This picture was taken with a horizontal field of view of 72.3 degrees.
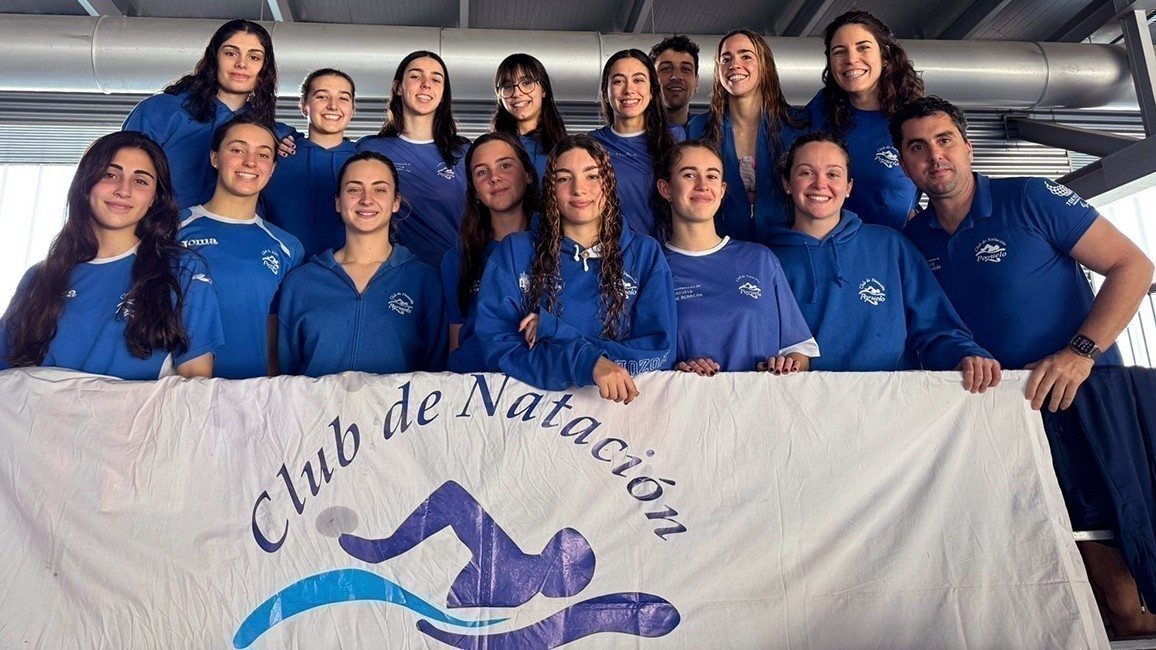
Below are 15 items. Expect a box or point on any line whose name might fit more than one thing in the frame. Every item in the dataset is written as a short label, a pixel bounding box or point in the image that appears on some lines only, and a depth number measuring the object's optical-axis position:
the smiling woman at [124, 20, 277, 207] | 3.33
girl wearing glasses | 3.61
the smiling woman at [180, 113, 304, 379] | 2.73
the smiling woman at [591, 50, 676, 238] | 3.33
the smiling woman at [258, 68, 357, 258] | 3.42
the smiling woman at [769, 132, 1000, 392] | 2.69
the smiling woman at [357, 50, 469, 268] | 3.48
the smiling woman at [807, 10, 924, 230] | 3.32
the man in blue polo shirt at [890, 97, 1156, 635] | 2.54
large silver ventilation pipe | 5.39
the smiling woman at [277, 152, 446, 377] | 2.71
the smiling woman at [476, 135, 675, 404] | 2.29
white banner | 2.09
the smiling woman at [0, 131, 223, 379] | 2.44
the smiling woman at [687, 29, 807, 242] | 3.33
